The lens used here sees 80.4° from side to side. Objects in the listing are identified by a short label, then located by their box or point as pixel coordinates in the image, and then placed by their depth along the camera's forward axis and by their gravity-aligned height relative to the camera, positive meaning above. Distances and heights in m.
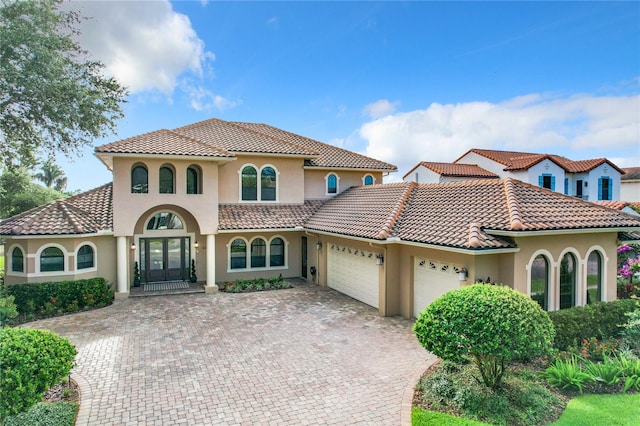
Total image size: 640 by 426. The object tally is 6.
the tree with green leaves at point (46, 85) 14.70 +5.24
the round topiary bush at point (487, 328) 7.79 -2.60
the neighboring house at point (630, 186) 41.84 +2.16
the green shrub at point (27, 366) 6.09 -2.69
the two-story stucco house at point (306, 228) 12.38 -0.84
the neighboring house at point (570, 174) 37.22 +3.21
